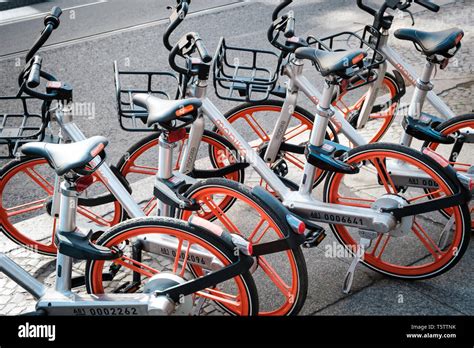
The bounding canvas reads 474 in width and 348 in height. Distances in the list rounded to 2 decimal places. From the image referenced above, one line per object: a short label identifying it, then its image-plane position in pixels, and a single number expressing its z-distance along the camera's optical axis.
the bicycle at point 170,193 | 3.73
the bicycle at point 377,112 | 4.65
